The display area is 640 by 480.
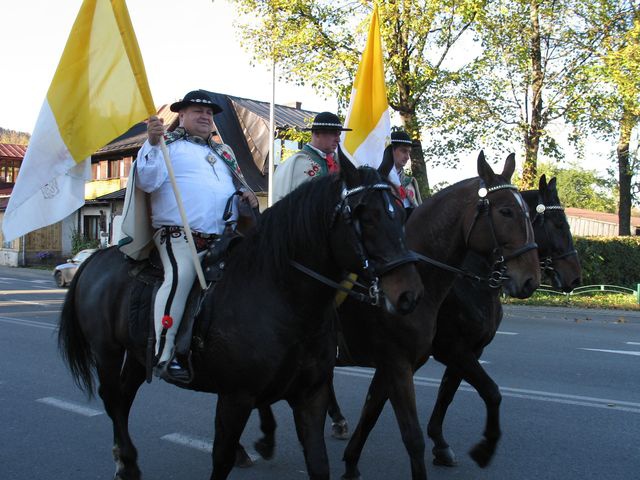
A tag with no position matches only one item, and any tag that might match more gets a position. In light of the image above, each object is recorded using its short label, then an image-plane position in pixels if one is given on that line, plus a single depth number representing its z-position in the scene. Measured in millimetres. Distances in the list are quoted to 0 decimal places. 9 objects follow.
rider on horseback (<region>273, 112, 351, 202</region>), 4988
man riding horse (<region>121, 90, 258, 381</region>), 3725
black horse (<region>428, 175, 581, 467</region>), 4629
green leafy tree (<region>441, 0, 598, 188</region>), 18750
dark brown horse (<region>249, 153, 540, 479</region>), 4227
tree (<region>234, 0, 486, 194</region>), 17469
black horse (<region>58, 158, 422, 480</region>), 3170
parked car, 21875
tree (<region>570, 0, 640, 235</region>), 17266
